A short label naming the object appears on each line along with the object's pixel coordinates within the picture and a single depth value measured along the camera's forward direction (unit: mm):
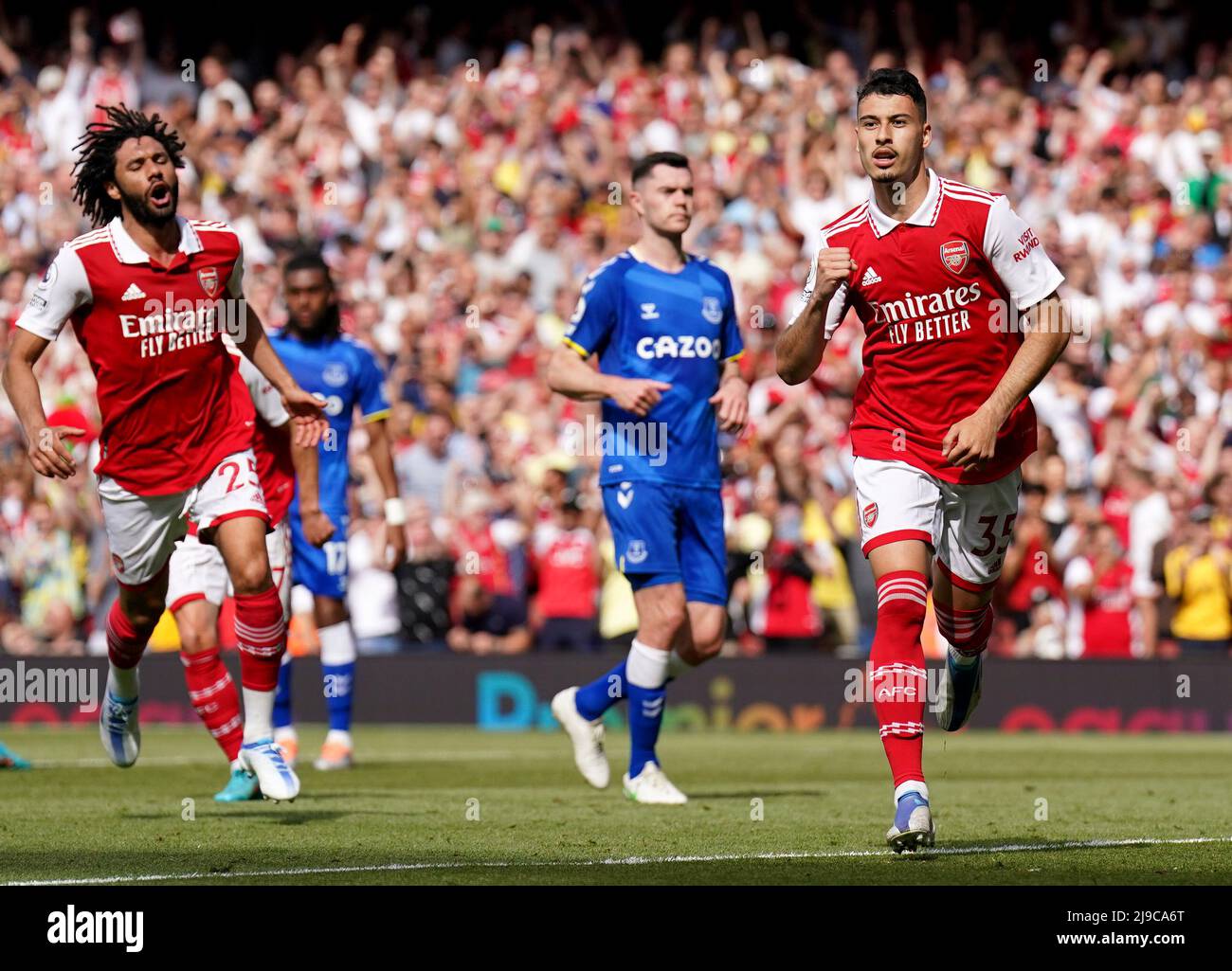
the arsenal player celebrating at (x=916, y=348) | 7805
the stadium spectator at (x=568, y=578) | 17984
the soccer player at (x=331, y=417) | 12703
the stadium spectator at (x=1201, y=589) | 17688
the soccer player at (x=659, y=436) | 10422
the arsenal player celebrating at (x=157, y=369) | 9148
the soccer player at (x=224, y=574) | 9867
